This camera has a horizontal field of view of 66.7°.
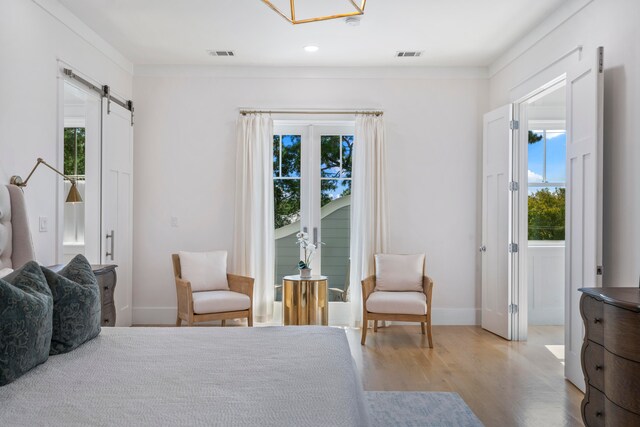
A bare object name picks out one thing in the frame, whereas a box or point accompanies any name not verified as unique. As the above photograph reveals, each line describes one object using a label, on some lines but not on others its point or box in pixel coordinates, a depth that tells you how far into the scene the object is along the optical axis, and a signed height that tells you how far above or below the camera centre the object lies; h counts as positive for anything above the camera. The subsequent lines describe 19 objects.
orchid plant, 5.16 -0.36
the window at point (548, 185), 5.77 +0.35
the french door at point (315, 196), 5.64 +0.21
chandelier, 3.85 +1.68
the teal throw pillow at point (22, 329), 1.68 -0.42
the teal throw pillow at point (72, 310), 2.06 -0.43
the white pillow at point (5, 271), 2.55 -0.32
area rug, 2.87 -1.22
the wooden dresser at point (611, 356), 2.23 -0.70
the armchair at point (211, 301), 4.56 -0.84
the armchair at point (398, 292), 4.60 -0.79
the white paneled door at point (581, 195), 3.23 +0.14
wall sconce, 3.27 +0.21
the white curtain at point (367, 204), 5.41 +0.11
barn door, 4.71 +0.14
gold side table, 4.90 -0.89
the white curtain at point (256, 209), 5.39 +0.05
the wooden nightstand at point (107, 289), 3.66 -0.59
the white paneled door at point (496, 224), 4.88 -0.10
